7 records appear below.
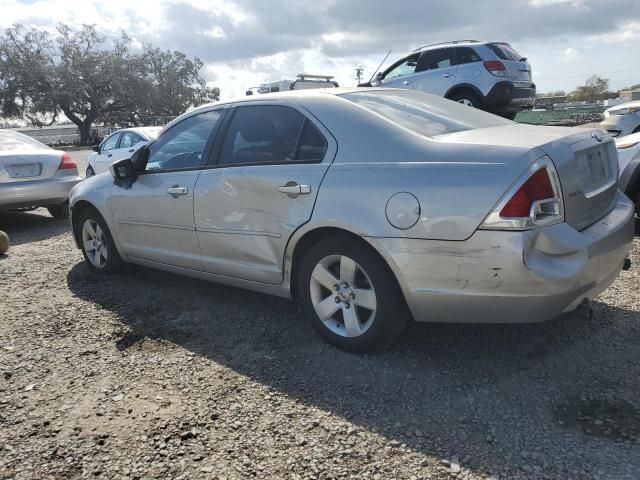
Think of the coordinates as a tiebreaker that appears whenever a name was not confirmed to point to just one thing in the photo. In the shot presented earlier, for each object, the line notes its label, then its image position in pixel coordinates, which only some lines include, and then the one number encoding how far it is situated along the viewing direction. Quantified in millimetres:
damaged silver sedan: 2689
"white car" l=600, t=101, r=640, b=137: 7230
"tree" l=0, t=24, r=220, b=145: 49281
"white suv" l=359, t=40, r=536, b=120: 10438
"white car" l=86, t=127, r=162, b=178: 11219
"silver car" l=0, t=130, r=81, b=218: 7406
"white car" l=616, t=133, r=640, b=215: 5324
